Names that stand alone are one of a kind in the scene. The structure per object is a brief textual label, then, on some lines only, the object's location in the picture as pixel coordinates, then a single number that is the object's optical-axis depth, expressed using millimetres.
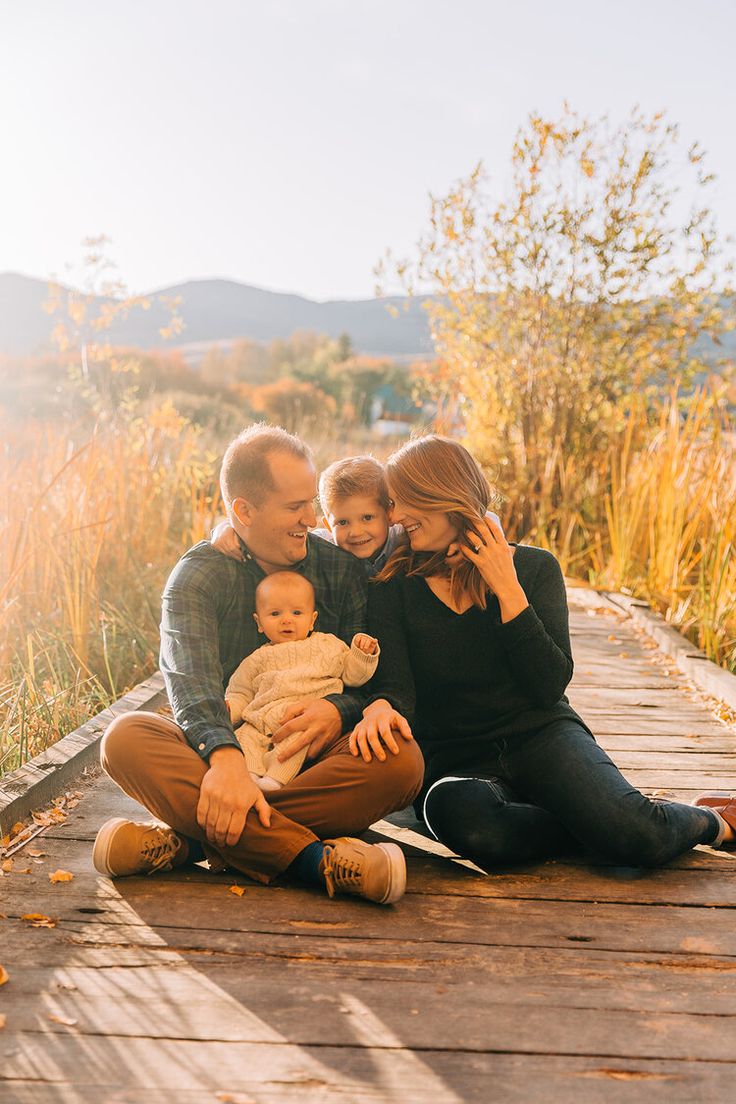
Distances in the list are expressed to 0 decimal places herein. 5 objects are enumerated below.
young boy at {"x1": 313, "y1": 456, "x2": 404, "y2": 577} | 3271
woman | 2652
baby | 2791
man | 2469
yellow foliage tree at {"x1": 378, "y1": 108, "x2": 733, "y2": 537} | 7945
